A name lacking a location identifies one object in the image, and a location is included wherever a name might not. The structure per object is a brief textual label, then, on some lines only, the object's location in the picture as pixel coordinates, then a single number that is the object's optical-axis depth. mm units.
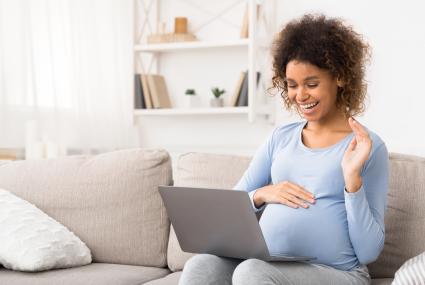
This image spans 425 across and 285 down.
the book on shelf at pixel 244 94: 3594
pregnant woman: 1633
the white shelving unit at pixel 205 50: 3494
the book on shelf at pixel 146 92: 3824
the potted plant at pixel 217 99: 3733
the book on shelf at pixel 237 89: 3598
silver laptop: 1579
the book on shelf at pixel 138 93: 3828
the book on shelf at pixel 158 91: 3830
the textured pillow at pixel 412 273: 1610
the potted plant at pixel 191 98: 3822
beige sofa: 2061
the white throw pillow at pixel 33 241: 2014
